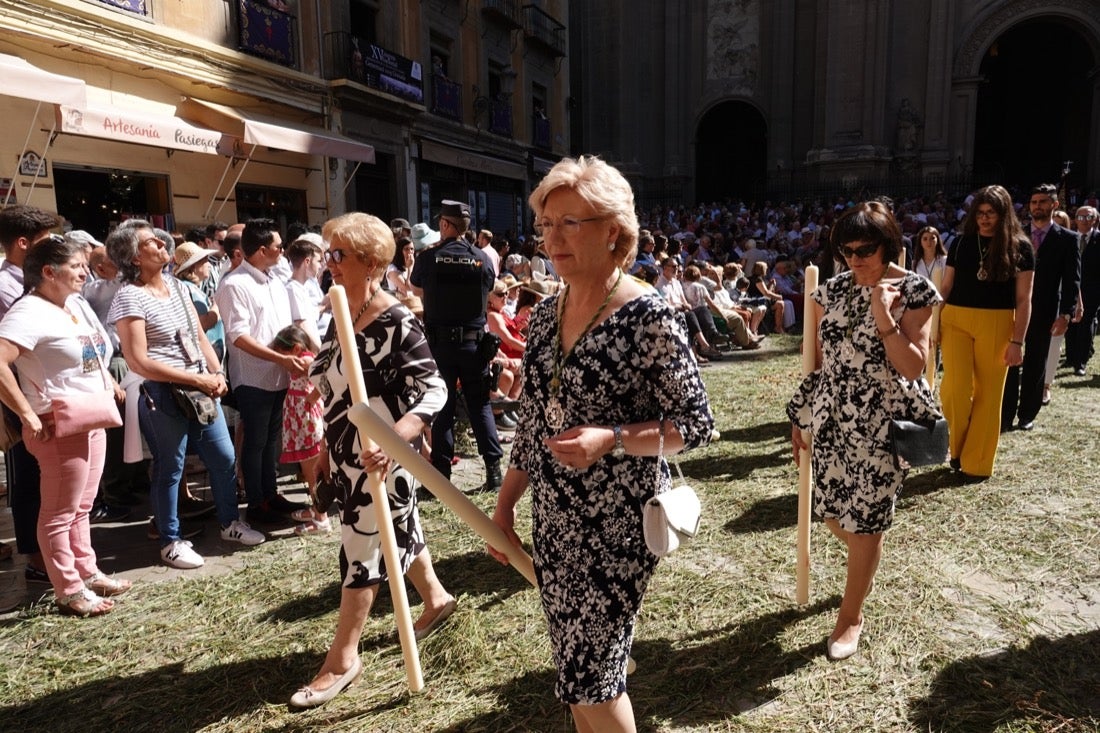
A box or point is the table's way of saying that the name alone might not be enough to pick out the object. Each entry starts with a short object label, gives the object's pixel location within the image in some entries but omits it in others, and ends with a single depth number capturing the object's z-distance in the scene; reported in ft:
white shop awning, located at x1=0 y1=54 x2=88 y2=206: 26.73
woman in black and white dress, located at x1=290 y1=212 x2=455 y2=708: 9.71
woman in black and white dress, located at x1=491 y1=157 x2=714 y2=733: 6.62
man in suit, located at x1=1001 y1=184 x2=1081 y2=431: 21.27
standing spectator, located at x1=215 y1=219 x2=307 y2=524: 15.30
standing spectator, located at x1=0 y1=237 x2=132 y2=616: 11.70
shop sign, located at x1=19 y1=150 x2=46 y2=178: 33.22
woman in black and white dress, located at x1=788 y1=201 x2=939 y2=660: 9.62
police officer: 17.56
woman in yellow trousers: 16.26
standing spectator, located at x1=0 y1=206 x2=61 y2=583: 13.55
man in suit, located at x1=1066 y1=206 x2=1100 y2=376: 29.94
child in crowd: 16.10
